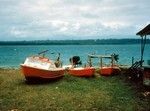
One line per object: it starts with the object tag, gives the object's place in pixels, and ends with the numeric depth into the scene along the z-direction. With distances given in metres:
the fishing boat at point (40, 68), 9.16
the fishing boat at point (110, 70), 10.62
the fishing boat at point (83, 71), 10.16
